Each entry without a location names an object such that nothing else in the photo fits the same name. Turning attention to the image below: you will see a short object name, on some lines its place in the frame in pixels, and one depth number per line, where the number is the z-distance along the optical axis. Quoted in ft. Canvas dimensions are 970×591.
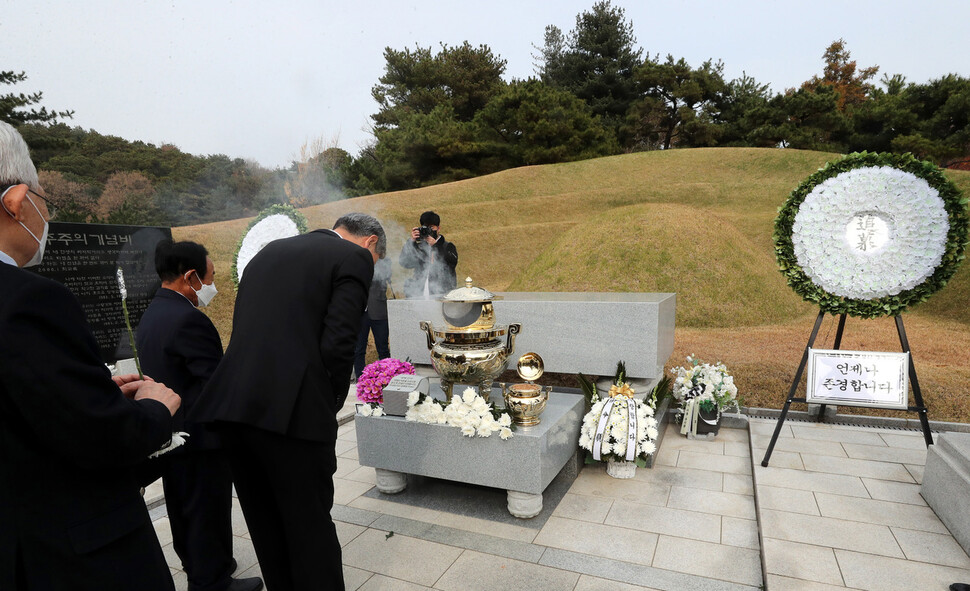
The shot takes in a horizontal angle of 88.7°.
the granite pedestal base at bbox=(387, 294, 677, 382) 14.16
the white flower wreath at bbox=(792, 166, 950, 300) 11.23
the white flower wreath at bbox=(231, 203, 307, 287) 18.29
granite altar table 10.36
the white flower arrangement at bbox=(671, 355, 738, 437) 14.75
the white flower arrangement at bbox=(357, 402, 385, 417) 11.89
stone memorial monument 14.17
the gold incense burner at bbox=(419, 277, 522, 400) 11.88
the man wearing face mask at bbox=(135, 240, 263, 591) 7.79
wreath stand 11.53
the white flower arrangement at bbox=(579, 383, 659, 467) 12.01
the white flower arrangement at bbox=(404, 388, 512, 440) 10.50
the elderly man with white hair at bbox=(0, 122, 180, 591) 3.45
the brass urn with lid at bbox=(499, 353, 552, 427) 10.83
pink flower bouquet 12.24
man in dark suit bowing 6.32
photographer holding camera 19.06
